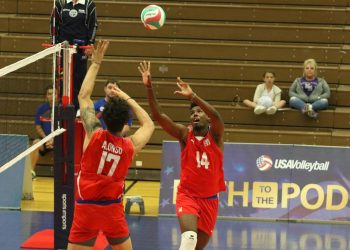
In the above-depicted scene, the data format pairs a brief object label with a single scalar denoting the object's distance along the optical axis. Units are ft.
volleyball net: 37.88
